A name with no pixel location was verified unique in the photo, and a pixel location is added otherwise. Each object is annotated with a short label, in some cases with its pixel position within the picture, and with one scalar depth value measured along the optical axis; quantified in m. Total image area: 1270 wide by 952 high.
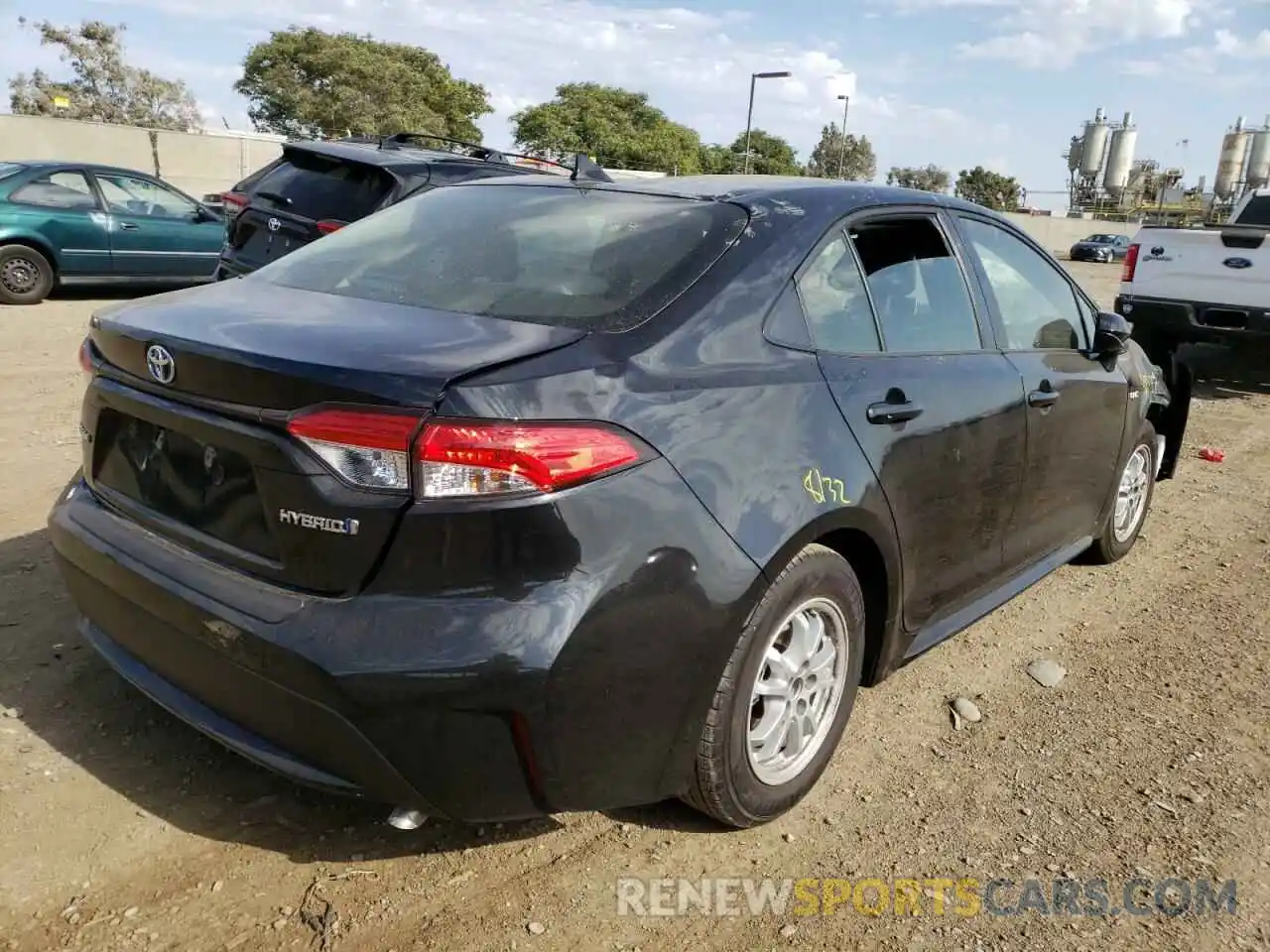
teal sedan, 10.59
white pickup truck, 8.41
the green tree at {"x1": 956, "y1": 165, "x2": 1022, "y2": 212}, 72.25
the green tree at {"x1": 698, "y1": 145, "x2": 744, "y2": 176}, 67.94
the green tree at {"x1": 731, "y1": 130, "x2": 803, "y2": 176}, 75.06
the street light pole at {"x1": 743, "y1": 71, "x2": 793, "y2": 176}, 34.66
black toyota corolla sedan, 2.04
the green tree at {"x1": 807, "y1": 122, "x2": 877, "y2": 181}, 79.25
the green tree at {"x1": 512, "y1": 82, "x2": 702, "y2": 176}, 65.44
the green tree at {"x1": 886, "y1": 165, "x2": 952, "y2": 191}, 63.97
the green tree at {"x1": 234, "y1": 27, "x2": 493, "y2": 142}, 50.56
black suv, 6.79
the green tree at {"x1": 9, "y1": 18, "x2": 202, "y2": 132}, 52.27
